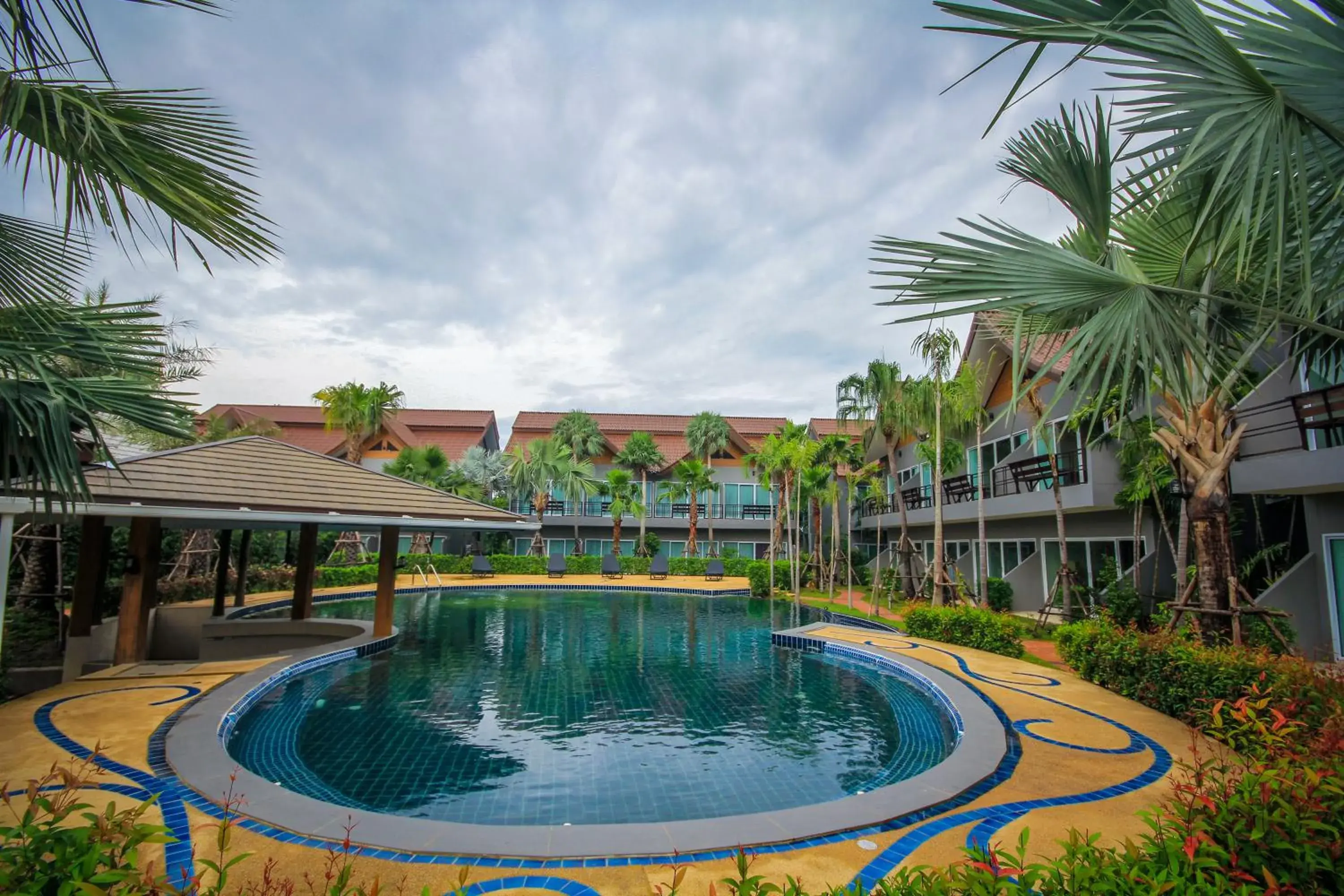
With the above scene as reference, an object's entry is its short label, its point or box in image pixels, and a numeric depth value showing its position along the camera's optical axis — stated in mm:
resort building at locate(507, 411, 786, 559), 34625
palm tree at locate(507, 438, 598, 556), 31219
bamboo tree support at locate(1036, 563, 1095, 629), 13305
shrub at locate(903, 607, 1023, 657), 11477
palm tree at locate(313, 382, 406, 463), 29562
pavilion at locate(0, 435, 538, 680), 8875
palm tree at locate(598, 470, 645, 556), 30156
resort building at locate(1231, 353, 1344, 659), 8766
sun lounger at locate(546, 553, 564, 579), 26875
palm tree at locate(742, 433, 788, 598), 21922
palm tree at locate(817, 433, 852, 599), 21969
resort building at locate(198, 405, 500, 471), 33750
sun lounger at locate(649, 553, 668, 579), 27328
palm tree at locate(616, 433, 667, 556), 33250
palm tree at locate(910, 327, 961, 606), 14750
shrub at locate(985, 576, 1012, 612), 16266
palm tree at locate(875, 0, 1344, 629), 3098
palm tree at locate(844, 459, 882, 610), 18688
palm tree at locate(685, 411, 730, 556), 34188
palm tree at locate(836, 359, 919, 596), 18141
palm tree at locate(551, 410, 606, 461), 33812
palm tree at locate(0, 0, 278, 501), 2541
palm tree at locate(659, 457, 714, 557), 30531
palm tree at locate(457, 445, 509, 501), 31766
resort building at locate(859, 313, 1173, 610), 13344
